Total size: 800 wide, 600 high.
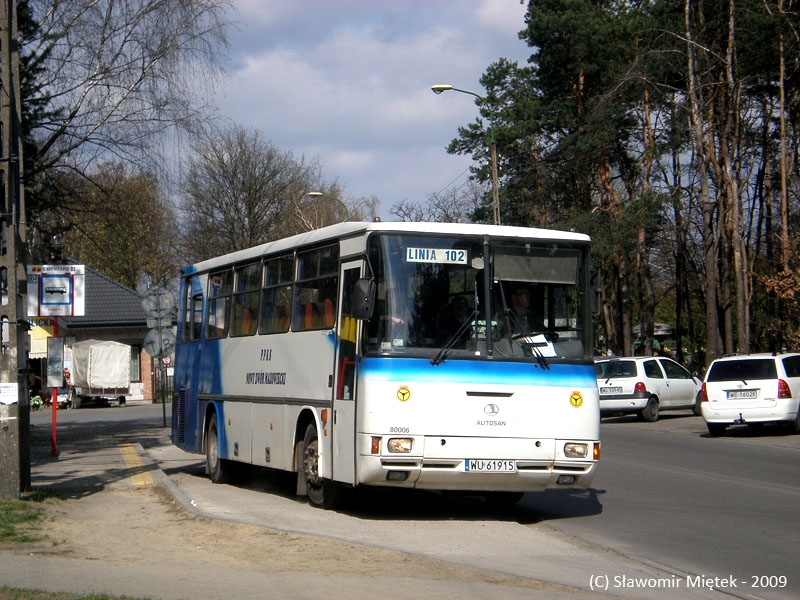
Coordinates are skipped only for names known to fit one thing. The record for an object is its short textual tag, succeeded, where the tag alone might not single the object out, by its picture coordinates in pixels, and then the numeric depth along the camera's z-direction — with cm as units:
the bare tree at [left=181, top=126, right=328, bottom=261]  6172
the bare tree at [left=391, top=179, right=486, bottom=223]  5591
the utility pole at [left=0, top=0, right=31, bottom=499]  1214
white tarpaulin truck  5231
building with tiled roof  5675
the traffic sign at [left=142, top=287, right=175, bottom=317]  2806
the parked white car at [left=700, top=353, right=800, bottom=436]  2333
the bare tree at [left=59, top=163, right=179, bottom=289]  6238
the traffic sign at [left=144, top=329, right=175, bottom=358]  2738
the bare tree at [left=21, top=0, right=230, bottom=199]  2064
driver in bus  1152
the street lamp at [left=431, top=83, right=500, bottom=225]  3097
